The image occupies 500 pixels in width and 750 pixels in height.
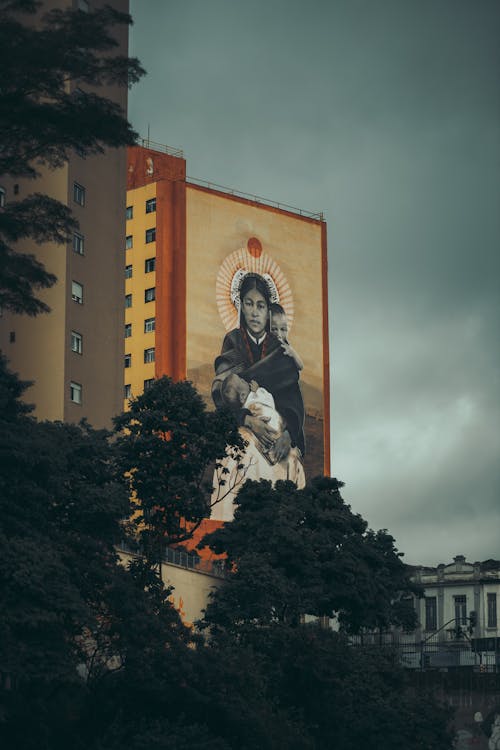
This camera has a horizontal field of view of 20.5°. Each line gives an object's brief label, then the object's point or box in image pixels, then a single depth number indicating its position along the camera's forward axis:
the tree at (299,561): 62.84
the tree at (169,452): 54.06
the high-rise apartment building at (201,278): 123.94
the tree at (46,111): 37.53
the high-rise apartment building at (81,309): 83.88
